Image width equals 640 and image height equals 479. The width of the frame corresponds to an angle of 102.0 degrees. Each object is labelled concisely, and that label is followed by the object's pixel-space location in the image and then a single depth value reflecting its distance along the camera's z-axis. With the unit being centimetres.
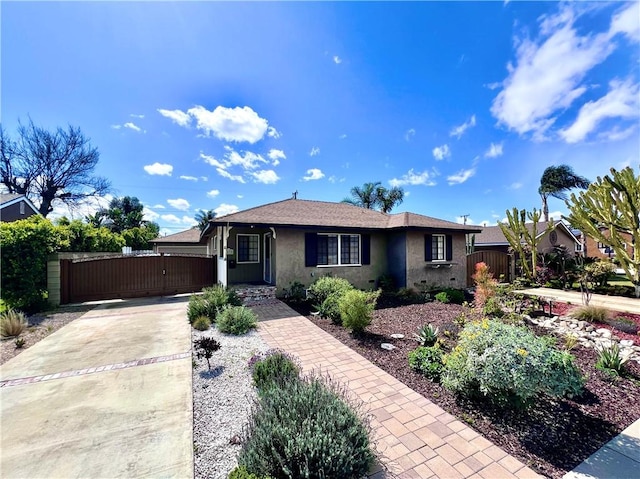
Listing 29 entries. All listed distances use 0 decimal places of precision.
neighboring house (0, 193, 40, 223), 1623
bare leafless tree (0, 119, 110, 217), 2353
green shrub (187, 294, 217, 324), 743
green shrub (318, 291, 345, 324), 758
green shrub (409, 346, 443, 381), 429
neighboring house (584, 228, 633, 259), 2917
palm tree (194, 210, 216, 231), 4548
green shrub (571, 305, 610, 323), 732
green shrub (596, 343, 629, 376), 450
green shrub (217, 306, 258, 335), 653
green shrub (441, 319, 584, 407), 299
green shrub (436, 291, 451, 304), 1010
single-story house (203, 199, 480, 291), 1049
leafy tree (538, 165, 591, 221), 3005
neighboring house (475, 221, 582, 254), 2138
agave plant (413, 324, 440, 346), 541
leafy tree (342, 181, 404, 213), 3122
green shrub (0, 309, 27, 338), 639
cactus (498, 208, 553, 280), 1447
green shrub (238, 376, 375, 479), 208
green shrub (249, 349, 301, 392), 357
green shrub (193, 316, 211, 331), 682
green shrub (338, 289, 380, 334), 622
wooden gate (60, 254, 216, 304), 1016
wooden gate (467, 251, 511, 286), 1448
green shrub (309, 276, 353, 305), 892
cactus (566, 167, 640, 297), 1038
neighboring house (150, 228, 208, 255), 2331
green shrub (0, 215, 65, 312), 808
